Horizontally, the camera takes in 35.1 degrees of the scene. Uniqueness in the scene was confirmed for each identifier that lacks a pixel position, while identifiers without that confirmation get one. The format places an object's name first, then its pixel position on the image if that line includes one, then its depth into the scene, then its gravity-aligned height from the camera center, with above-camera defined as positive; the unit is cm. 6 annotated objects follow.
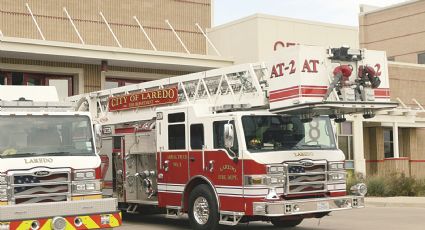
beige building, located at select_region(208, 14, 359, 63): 2536 +460
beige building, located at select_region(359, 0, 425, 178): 3045 +83
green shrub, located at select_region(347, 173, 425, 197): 2255 -124
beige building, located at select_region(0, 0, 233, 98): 2347 +436
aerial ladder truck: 1189 +31
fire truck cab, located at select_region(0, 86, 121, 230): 1020 -23
